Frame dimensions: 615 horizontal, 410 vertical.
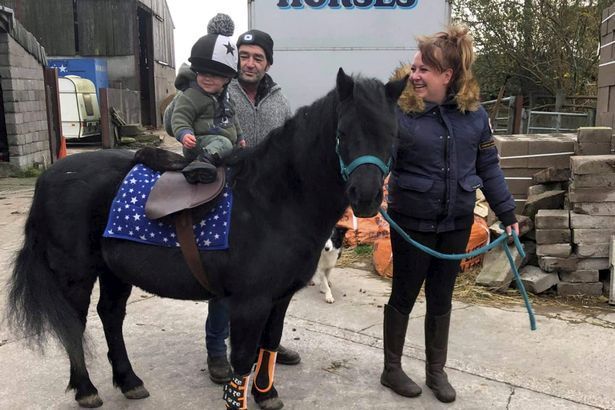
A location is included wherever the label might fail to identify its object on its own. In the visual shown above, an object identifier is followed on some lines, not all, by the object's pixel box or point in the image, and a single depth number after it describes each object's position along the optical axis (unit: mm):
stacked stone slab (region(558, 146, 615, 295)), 4168
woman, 2656
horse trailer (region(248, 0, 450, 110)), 6754
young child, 2646
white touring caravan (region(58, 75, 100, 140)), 15258
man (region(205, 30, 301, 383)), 2988
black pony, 2047
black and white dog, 4391
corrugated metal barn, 21422
